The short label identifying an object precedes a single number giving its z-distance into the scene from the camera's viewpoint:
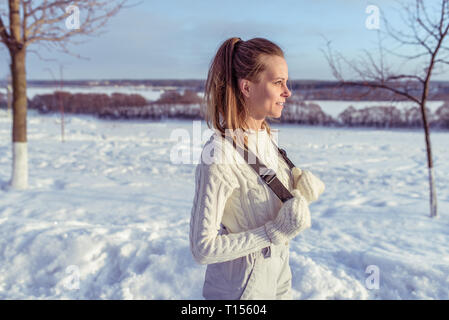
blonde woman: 1.17
